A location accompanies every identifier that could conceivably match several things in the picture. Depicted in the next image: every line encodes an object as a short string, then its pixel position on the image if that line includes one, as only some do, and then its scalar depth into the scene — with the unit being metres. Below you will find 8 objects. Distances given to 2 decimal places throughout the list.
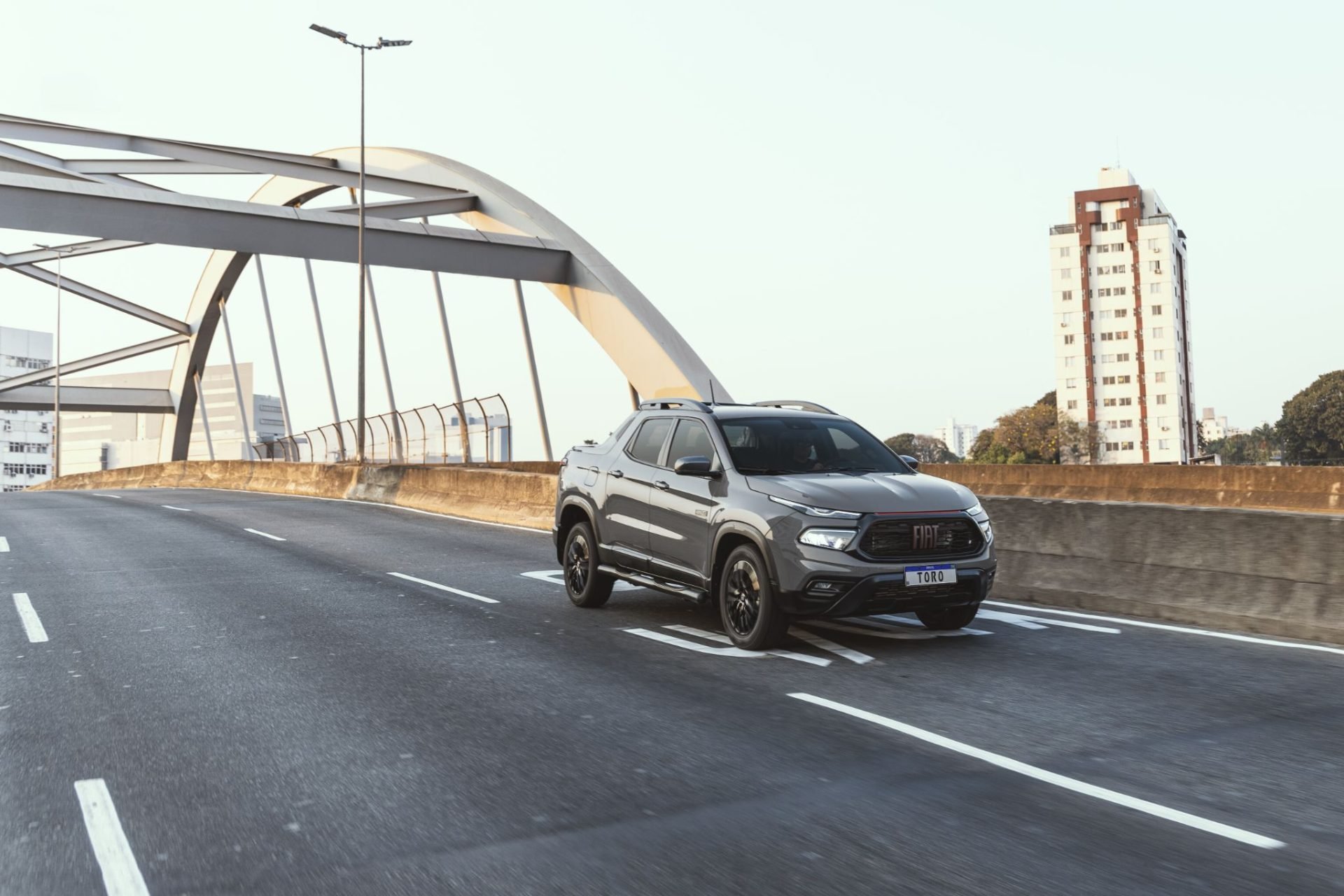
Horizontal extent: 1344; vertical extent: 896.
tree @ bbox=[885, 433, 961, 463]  151.94
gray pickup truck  8.00
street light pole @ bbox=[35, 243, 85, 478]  48.64
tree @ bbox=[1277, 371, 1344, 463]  113.62
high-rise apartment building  136.88
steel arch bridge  31.17
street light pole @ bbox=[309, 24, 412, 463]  31.84
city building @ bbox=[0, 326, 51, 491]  164.62
